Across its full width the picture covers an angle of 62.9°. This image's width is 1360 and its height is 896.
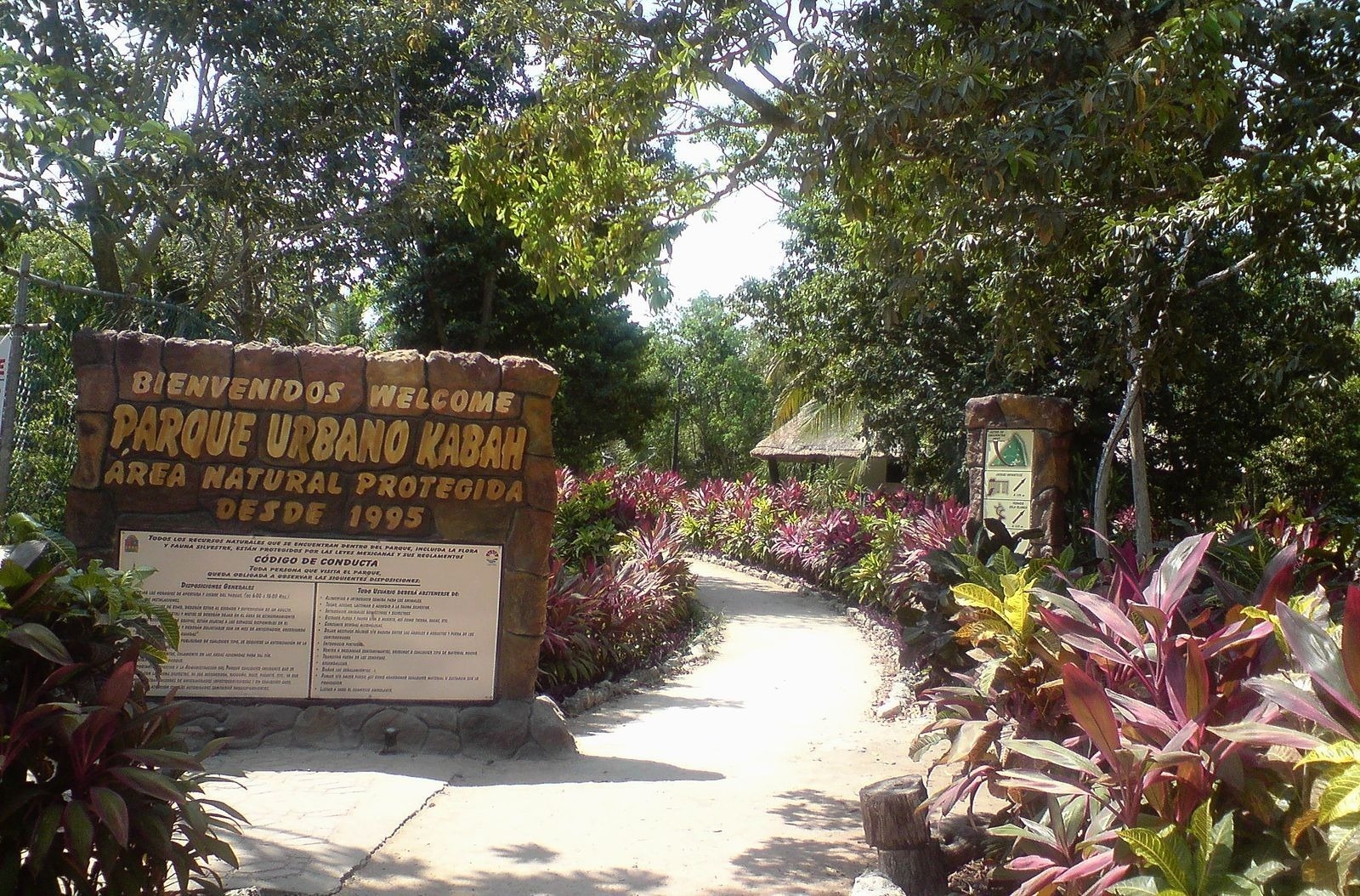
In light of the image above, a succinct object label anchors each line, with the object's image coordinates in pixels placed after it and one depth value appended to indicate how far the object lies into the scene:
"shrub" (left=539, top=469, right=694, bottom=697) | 9.24
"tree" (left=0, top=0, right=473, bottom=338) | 10.41
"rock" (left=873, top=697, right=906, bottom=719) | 8.62
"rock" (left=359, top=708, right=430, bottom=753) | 6.76
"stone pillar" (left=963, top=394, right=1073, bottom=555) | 9.09
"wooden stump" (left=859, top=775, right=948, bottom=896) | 4.32
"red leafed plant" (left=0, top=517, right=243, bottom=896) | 3.15
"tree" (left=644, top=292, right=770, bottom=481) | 43.16
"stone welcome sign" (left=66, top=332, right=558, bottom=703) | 6.67
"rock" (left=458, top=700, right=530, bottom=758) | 6.86
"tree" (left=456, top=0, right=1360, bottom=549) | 5.92
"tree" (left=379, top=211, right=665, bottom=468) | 18.50
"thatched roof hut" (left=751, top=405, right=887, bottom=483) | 24.86
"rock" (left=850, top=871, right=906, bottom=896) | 4.27
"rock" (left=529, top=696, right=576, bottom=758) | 6.91
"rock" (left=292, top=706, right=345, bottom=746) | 6.70
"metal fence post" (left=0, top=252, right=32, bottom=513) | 5.29
